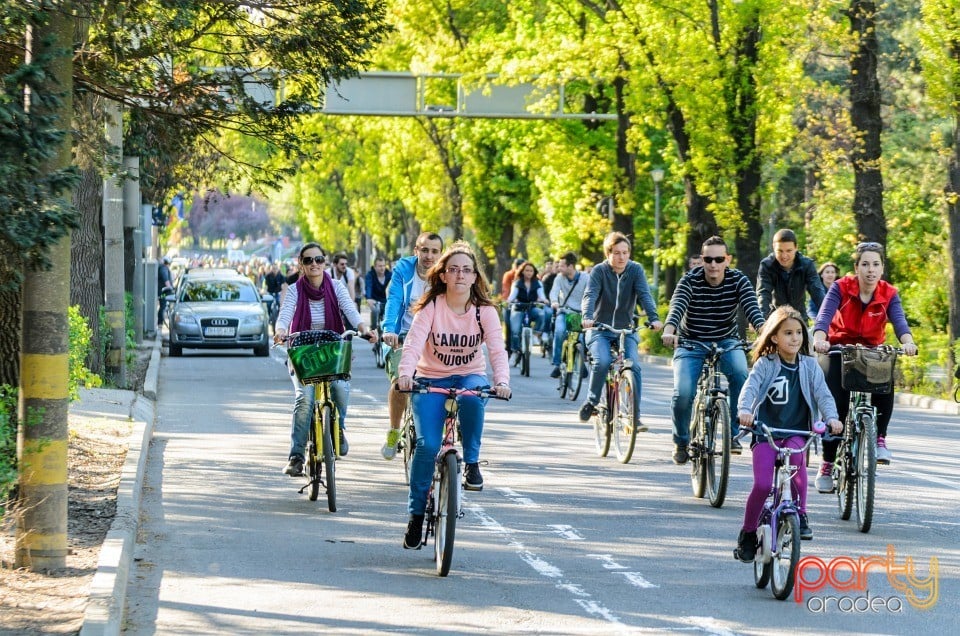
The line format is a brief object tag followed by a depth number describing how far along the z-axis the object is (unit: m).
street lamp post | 40.94
